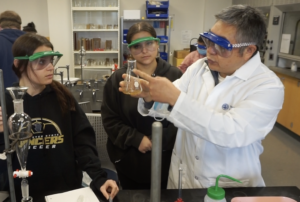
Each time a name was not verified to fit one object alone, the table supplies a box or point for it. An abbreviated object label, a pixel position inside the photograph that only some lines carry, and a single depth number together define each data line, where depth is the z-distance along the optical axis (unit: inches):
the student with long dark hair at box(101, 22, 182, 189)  63.5
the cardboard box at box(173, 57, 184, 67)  230.2
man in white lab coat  38.4
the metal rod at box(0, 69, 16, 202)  27.6
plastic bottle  37.4
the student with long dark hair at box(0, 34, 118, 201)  50.8
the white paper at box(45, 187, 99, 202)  40.1
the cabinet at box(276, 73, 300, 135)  151.1
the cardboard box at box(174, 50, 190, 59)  230.7
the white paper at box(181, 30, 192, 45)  248.7
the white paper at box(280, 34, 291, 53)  170.2
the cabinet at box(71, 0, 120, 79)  218.4
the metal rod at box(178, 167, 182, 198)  37.6
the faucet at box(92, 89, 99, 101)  115.2
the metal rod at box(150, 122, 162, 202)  18.5
